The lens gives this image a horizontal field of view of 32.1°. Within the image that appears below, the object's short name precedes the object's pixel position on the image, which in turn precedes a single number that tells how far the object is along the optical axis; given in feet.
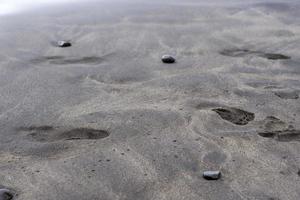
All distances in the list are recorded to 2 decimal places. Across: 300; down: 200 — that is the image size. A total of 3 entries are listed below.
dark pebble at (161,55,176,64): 12.21
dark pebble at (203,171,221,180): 7.62
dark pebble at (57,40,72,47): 13.48
